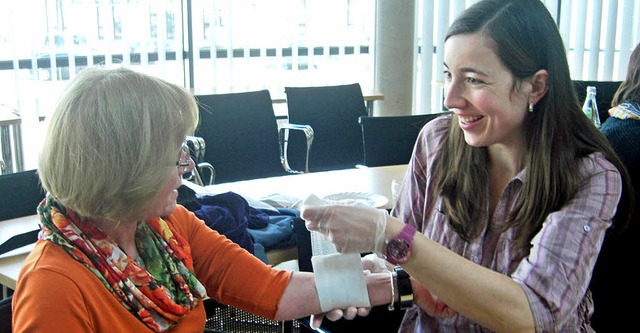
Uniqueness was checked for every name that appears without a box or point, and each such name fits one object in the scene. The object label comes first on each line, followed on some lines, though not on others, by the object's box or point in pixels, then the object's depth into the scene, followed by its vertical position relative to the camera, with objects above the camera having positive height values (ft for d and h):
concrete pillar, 19.49 -1.10
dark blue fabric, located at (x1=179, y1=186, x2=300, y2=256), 6.86 -2.00
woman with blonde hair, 4.16 -1.19
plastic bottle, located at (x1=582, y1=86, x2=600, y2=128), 11.10 -1.42
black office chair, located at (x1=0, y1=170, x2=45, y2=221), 7.64 -1.89
